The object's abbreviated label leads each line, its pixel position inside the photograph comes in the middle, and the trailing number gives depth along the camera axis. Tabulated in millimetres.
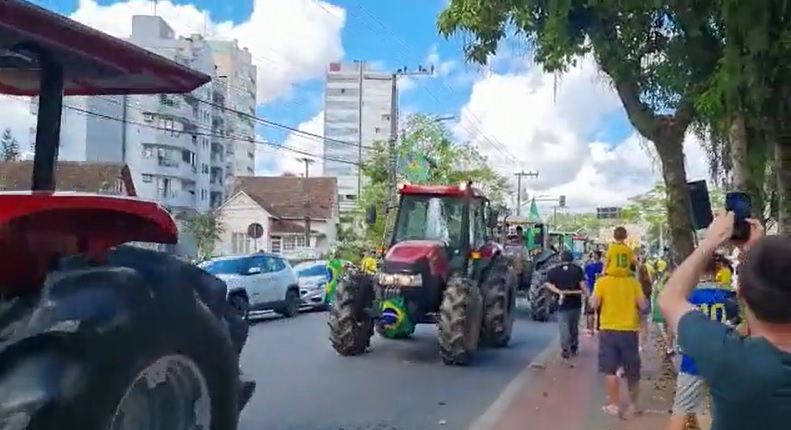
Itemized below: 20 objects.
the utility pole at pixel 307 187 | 59516
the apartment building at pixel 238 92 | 81125
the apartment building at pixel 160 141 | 64375
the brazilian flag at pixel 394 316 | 14680
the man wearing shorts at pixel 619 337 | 9773
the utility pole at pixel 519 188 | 67288
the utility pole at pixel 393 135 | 38156
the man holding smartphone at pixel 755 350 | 2543
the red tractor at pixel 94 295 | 3596
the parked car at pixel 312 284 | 26047
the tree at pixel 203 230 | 45781
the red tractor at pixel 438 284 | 14055
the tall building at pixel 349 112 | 94688
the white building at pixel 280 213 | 63312
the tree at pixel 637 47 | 8406
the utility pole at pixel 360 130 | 45350
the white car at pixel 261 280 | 21203
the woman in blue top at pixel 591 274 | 17969
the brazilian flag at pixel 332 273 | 23141
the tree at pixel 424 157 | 42656
